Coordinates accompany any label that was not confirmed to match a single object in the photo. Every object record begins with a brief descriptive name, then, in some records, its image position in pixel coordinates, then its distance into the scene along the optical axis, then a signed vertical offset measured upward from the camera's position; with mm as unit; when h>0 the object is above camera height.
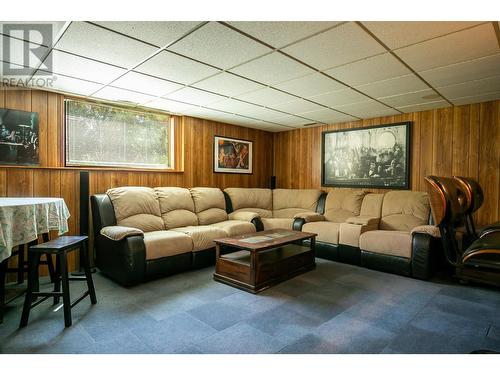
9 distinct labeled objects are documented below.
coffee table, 2877 -916
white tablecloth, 1817 -310
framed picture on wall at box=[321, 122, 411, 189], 4496 +404
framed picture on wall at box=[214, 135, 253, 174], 5234 +483
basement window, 3693 +623
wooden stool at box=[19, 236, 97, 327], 2098 -686
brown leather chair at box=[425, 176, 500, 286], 1706 -255
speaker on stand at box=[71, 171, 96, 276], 3451 -307
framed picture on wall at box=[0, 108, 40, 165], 3084 +474
